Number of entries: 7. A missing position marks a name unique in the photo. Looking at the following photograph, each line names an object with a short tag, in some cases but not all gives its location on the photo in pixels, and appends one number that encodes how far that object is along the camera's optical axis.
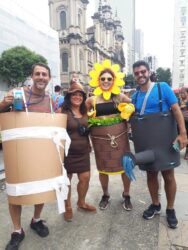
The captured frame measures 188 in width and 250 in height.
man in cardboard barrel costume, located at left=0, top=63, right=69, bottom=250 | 1.71
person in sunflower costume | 2.21
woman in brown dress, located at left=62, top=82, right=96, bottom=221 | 2.13
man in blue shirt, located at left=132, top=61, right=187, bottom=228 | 1.96
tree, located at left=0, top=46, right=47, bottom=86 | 14.29
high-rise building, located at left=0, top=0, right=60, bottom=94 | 14.62
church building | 33.33
